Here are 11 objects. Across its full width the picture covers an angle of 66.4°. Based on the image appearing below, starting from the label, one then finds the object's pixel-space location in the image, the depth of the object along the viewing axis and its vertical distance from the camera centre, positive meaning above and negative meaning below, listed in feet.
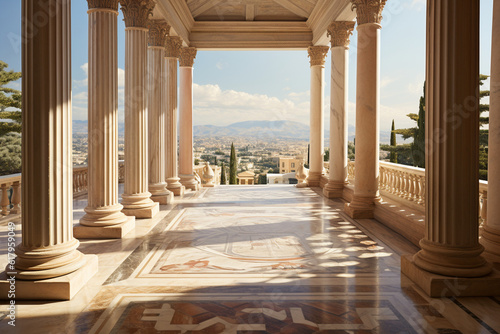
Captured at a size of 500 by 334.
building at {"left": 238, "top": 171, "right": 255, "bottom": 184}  161.63 -7.62
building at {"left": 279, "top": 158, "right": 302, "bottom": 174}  231.71 -4.72
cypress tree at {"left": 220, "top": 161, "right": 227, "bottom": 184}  143.50 -7.41
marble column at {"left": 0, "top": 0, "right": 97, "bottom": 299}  19.54 -0.06
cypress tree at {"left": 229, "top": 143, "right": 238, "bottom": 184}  135.95 -3.13
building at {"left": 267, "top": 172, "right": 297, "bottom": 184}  172.65 -9.73
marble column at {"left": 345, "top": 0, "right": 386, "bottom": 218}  41.96 +5.78
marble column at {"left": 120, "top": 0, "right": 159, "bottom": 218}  40.42 +5.68
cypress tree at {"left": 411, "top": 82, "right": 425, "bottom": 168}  109.60 +3.95
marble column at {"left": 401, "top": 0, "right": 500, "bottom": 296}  20.31 +0.32
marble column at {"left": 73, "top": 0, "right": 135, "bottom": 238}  32.37 +3.03
